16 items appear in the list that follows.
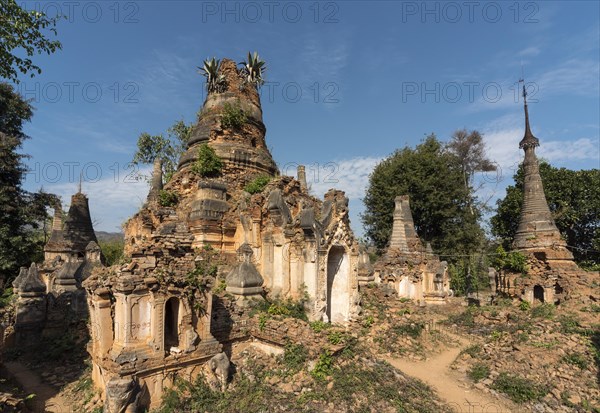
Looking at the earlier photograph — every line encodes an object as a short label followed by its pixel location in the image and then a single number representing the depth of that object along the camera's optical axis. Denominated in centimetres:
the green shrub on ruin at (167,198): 1648
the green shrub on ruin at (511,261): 2000
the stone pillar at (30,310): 1275
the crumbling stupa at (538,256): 1869
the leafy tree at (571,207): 2958
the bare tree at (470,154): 4012
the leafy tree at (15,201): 1853
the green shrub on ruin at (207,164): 1634
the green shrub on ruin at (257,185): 1531
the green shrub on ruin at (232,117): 1783
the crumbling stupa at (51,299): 1283
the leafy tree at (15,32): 922
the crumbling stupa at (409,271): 2055
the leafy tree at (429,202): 3244
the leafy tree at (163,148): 3321
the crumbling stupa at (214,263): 780
